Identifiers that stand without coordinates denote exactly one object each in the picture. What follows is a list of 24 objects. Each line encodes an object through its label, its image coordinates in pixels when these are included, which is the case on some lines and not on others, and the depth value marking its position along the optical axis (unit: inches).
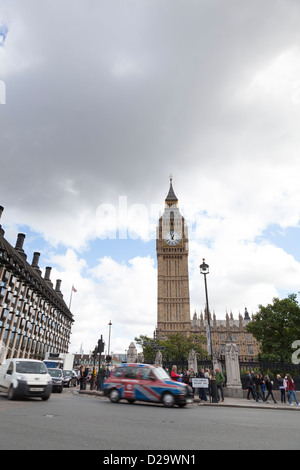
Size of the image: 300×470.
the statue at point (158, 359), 927.0
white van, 430.4
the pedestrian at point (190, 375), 692.7
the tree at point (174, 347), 2031.3
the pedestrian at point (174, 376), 591.5
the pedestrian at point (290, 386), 557.1
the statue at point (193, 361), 863.5
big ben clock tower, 3314.5
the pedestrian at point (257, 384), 625.3
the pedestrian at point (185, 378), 677.5
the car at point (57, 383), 708.7
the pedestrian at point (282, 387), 597.7
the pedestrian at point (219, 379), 597.6
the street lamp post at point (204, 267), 786.8
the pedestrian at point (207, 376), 612.0
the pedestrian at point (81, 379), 775.1
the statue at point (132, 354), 979.6
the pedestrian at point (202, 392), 595.9
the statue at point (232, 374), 735.1
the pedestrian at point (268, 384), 593.6
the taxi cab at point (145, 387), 432.1
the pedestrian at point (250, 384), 628.2
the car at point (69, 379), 1081.8
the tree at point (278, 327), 1562.5
